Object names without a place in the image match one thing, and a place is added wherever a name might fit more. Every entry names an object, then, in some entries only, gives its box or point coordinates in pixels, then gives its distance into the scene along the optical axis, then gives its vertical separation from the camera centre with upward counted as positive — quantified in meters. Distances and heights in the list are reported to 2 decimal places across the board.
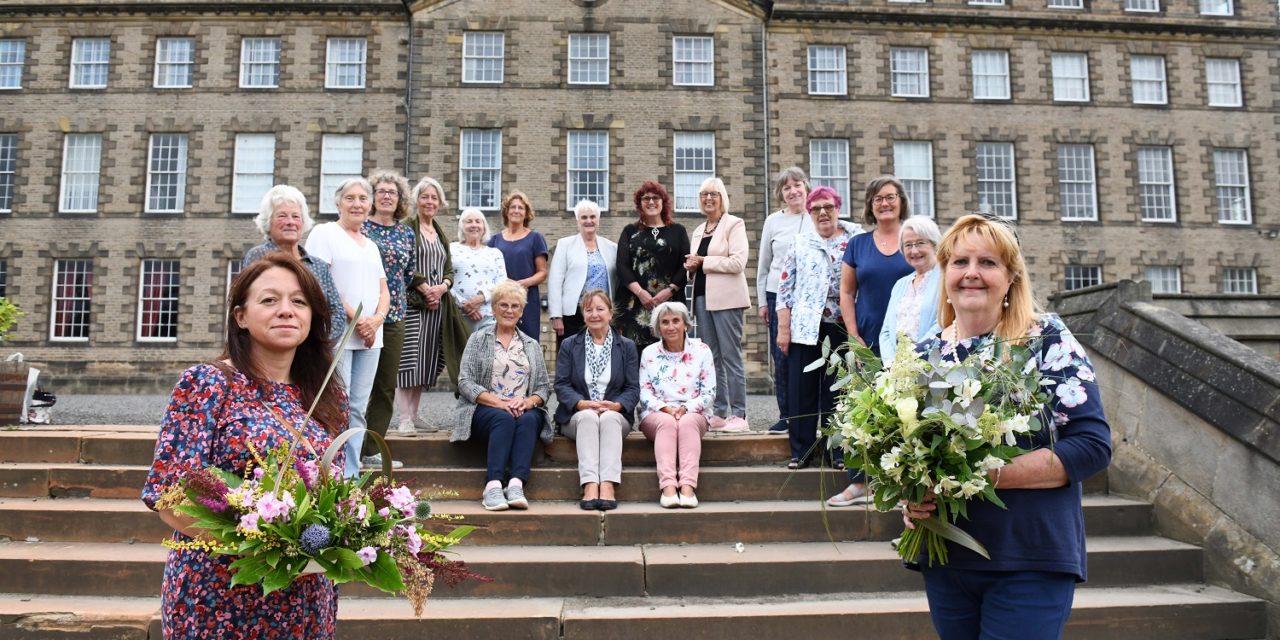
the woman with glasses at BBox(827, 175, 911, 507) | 5.43 +0.81
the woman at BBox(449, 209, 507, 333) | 6.94 +0.91
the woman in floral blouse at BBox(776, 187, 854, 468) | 5.82 +0.53
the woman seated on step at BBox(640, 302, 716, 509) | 5.46 -0.17
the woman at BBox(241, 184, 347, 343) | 4.75 +0.95
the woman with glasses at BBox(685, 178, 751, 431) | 6.84 +0.74
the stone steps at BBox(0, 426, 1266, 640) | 4.09 -1.16
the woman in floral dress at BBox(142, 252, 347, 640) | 2.05 -0.15
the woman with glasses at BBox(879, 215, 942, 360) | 4.75 +0.62
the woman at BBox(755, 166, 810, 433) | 6.61 +1.27
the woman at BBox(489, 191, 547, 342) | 7.24 +1.17
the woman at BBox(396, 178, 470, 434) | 6.63 +0.50
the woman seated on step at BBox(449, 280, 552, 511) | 5.36 -0.17
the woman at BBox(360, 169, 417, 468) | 6.01 +0.86
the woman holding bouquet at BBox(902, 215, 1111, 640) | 2.03 -0.36
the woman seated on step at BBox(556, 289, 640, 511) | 5.42 -0.14
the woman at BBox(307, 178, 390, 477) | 5.42 +0.70
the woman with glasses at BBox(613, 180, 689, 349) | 6.95 +1.01
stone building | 21.62 +7.22
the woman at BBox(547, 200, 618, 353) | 7.11 +0.95
